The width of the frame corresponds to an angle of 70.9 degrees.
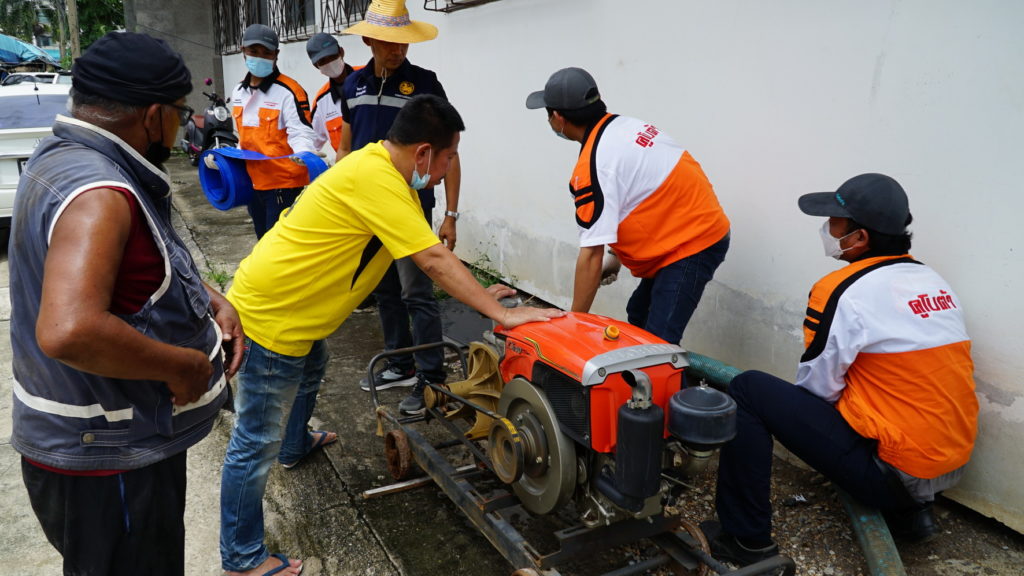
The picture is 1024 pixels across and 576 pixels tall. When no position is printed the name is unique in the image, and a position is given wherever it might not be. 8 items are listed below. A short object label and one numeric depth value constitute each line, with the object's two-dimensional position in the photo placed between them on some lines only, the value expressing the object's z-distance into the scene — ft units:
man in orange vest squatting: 8.16
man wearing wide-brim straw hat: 13.12
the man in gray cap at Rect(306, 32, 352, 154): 17.79
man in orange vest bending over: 10.28
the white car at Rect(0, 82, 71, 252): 23.52
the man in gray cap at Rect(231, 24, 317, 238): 16.96
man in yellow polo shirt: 8.19
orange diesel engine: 6.89
